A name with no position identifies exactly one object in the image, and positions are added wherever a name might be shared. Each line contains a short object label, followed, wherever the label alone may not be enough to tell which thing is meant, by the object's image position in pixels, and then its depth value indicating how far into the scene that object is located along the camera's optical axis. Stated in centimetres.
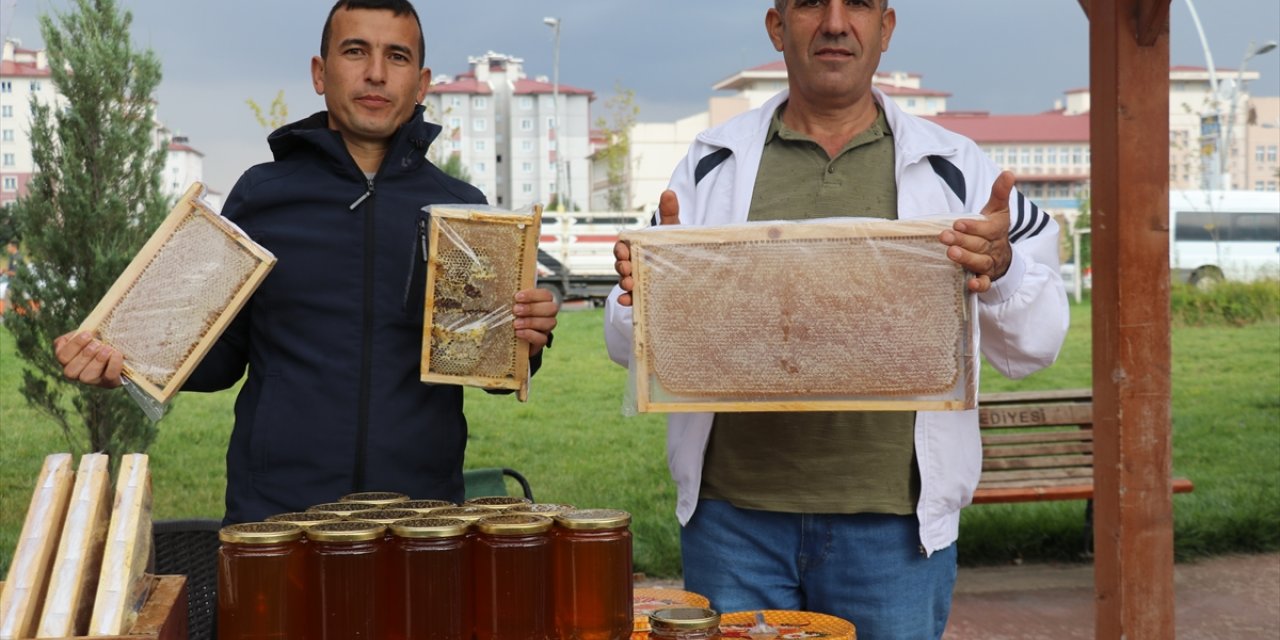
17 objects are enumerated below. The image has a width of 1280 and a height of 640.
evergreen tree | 775
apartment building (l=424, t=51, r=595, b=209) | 10581
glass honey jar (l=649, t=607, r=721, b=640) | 236
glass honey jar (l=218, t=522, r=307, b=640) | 225
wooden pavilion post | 457
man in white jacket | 311
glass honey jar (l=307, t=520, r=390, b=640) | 226
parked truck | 2741
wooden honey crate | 215
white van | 3262
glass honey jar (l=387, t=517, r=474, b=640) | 228
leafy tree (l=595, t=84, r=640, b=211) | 3512
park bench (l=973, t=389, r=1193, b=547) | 775
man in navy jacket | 309
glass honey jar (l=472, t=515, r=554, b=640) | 232
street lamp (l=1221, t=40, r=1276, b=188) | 2656
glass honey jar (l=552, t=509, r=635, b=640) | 235
